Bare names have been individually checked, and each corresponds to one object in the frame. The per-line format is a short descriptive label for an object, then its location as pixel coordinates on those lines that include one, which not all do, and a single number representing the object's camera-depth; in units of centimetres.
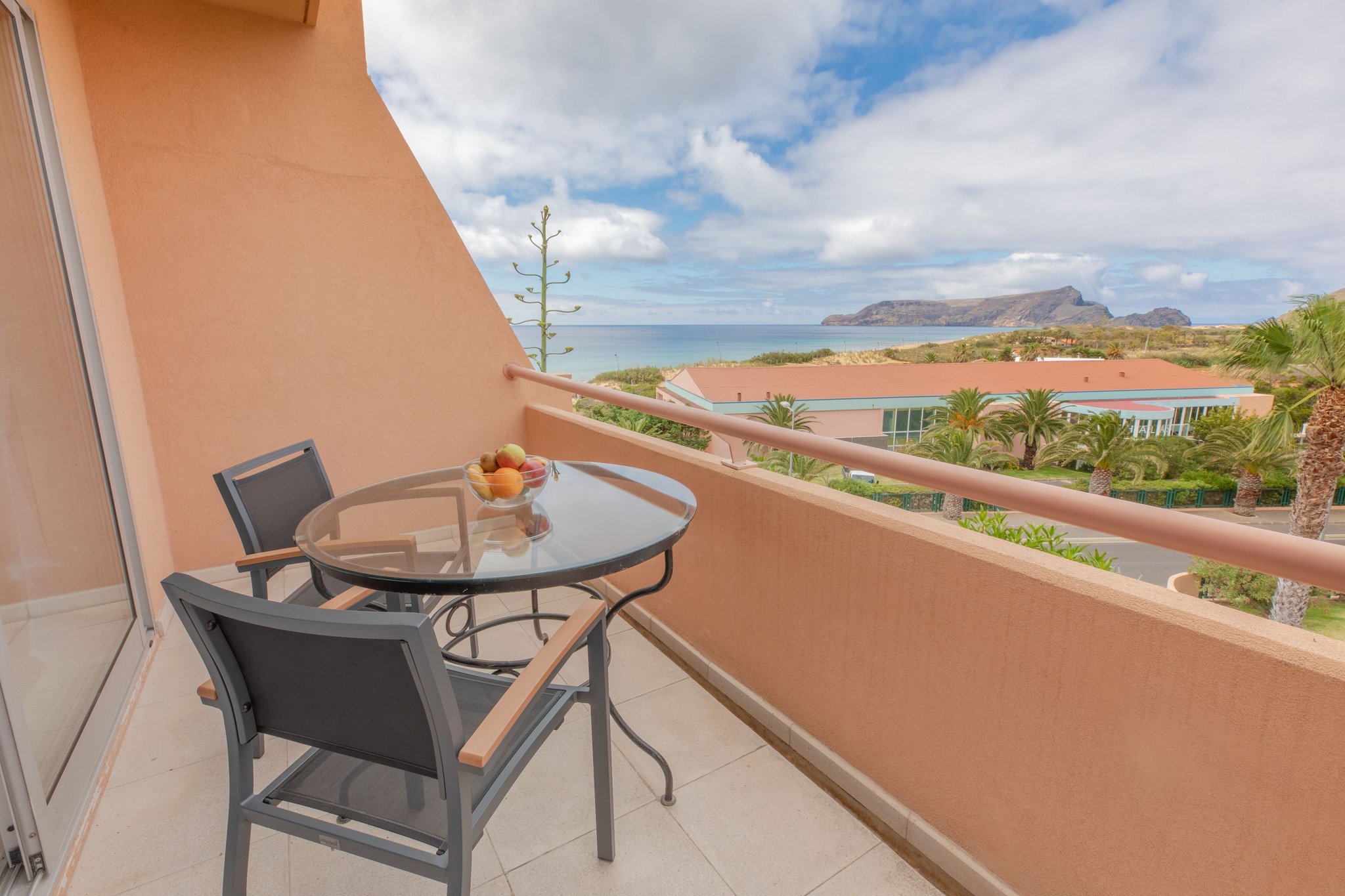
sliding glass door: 131
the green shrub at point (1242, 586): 553
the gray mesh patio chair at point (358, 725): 78
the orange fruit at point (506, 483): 153
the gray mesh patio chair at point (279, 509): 155
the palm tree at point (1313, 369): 920
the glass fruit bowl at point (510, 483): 154
